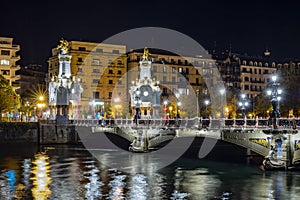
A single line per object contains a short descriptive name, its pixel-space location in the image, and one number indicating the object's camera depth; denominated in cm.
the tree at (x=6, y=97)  10281
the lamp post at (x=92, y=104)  12511
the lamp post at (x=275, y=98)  4546
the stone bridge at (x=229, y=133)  4497
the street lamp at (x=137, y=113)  6995
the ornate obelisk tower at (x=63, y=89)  9538
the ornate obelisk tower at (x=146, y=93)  8562
